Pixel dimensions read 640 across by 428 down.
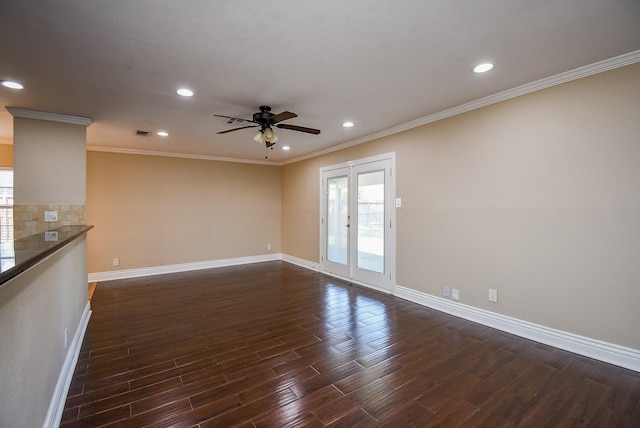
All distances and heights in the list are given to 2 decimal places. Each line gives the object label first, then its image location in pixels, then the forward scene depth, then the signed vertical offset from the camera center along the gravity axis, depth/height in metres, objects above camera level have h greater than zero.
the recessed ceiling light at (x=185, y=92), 2.95 +1.27
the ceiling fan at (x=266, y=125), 3.34 +1.04
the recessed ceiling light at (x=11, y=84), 2.75 +1.26
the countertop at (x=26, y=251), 0.98 -0.17
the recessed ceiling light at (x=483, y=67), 2.49 +1.29
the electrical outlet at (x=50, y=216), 3.59 -0.03
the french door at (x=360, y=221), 4.58 -0.14
